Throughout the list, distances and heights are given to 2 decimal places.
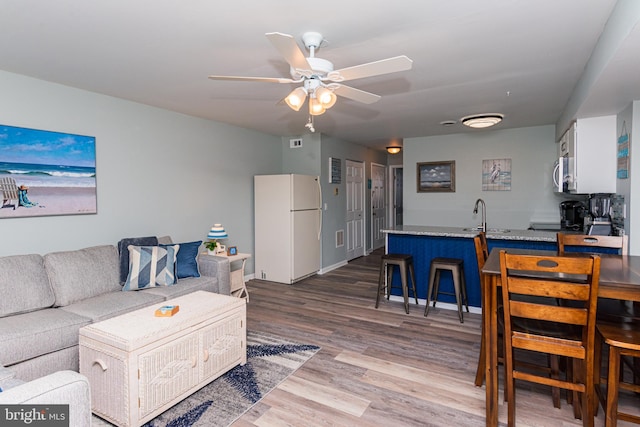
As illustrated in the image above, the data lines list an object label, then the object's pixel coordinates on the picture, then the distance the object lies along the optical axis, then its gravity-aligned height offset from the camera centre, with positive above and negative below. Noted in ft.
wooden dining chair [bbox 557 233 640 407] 6.56 -2.28
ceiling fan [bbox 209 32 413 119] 6.38 +2.64
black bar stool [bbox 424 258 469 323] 11.93 -2.61
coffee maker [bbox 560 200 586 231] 14.61 -0.64
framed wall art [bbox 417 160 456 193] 19.38 +1.45
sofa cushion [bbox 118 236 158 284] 10.82 -1.34
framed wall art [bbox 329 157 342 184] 20.02 +1.92
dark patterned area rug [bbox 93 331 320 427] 6.93 -4.25
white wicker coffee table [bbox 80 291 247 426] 6.53 -3.15
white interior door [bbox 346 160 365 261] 22.31 -0.44
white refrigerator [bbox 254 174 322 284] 17.01 -1.18
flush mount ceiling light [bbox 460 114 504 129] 13.58 +3.25
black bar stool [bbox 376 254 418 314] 12.73 -2.50
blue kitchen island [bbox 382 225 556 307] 11.76 -1.63
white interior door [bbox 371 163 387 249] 25.84 -0.19
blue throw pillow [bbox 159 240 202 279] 11.73 -1.95
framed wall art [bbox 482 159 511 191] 17.97 +1.39
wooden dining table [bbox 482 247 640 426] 5.96 -1.68
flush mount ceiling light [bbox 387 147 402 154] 24.08 +3.72
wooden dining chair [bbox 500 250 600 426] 5.57 -1.96
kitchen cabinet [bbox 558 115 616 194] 10.75 +1.43
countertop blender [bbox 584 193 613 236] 10.91 -0.56
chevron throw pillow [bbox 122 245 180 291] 10.57 -1.97
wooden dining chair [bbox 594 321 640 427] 5.63 -2.52
